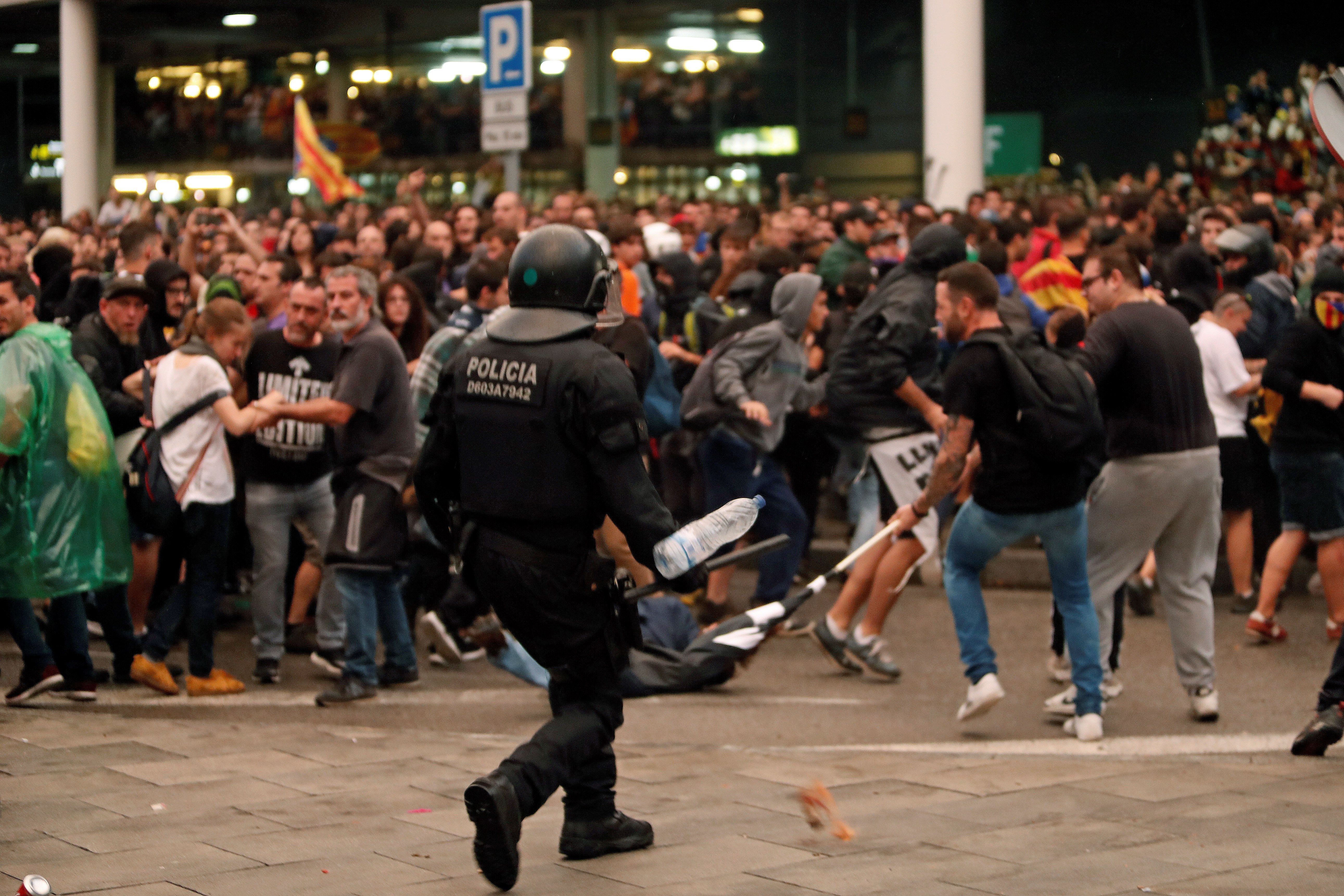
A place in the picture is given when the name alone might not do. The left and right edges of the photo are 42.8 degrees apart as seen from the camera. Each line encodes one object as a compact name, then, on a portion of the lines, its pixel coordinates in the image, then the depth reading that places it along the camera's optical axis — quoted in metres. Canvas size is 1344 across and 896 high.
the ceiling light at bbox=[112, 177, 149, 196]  35.00
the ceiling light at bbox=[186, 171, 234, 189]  36.22
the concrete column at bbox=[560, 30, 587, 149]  32.06
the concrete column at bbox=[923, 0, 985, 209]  19.73
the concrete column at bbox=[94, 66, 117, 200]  35.97
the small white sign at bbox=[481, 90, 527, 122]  12.15
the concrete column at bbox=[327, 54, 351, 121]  34.94
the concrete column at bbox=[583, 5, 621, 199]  31.66
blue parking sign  12.25
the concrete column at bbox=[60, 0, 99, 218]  29.08
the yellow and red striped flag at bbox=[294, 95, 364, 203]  17.00
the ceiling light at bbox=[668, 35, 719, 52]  31.28
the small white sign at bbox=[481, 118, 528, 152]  12.20
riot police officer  4.79
